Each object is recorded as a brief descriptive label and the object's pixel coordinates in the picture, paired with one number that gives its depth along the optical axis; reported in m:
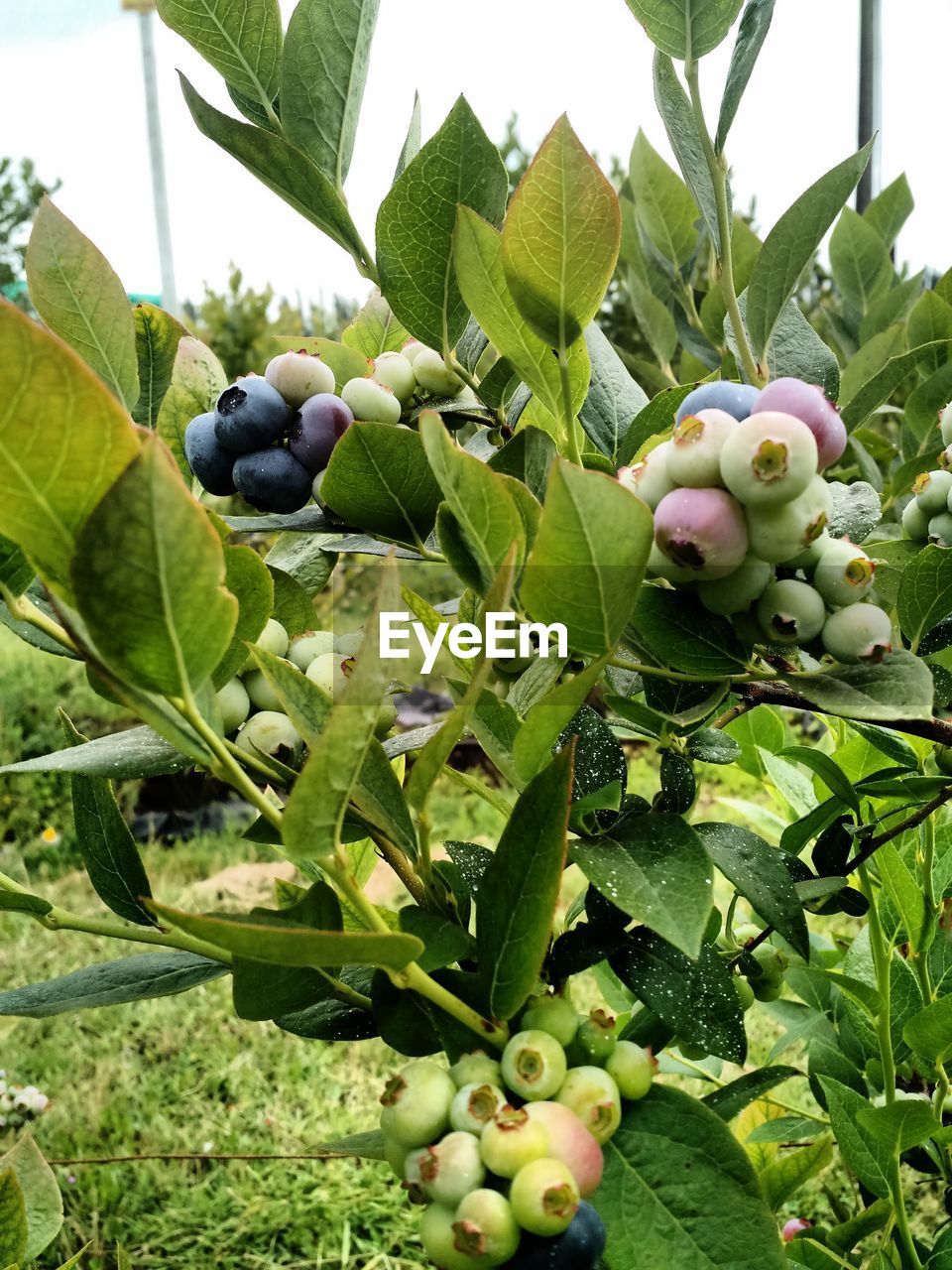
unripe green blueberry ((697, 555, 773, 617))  0.34
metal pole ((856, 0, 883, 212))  4.70
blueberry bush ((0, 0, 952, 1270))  0.28
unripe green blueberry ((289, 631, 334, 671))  0.42
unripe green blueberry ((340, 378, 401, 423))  0.46
